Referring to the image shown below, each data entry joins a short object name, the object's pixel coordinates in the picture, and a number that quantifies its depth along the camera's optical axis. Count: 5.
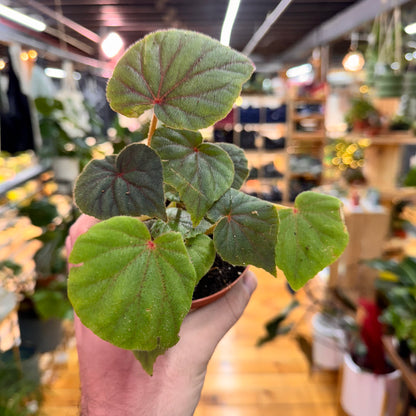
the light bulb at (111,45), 3.18
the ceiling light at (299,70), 6.79
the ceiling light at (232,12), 2.02
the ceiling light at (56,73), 4.81
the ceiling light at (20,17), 2.00
